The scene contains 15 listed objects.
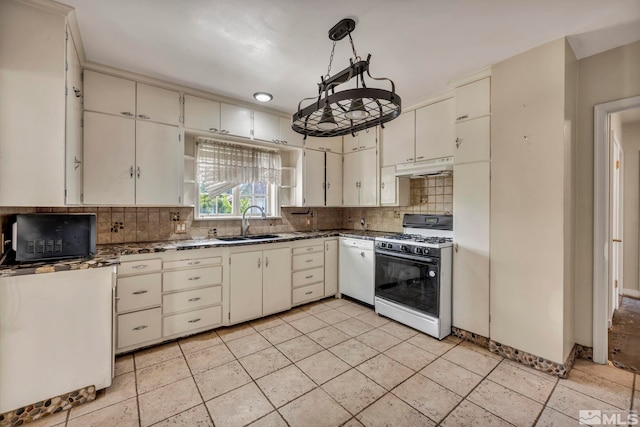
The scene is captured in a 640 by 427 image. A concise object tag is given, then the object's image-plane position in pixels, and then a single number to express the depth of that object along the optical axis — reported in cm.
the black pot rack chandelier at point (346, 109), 154
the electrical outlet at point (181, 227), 312
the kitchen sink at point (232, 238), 325
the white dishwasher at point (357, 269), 340
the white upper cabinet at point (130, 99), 245
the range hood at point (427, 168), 295
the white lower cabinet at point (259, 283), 295
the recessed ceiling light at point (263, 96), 305
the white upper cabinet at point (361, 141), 379
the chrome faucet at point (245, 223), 352
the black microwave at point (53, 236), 176
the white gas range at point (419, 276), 266
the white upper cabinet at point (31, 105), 164
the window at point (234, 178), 331
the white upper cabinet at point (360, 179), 380
